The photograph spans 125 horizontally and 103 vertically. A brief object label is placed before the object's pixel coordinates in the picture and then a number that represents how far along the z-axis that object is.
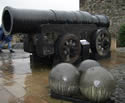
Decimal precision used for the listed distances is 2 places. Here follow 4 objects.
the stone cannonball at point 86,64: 3.00
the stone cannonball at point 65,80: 2.59
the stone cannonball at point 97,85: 2.35
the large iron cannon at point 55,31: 4.23
